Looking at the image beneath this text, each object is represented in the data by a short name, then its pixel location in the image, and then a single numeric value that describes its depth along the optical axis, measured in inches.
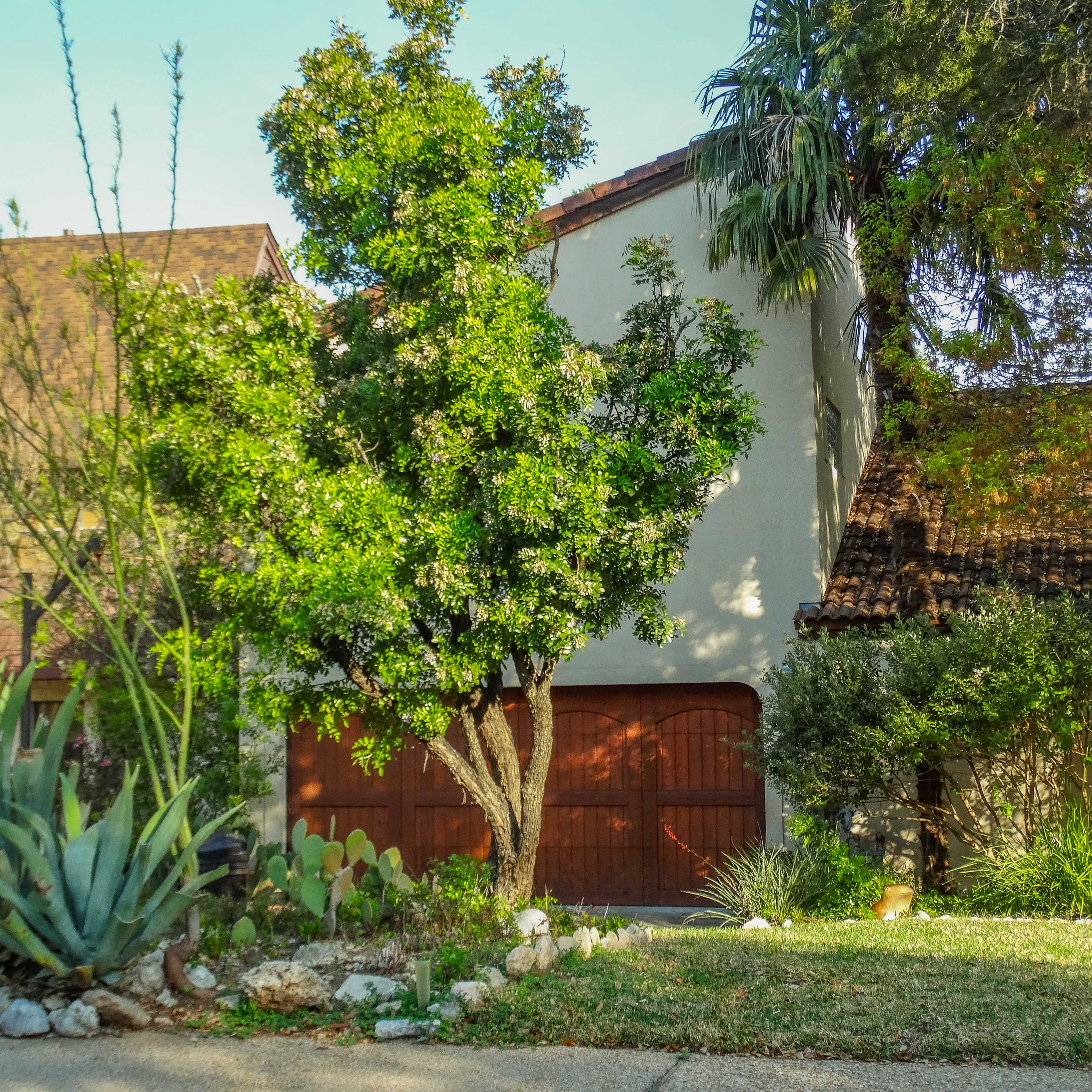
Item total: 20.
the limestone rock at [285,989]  244.7
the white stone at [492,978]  253.0
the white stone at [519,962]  265.0
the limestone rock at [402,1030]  231.6
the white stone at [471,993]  239.0
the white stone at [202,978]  254.5
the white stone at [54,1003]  241.9
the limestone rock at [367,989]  247.9
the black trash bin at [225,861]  371.9
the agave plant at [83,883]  245.1
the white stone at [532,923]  299.6
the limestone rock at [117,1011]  236.1
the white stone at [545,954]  274.2
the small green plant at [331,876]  297.6
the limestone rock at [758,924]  359.9
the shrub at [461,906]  300.0
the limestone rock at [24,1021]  233.5
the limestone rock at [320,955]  275.9
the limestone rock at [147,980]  249.8
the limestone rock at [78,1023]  233.3
